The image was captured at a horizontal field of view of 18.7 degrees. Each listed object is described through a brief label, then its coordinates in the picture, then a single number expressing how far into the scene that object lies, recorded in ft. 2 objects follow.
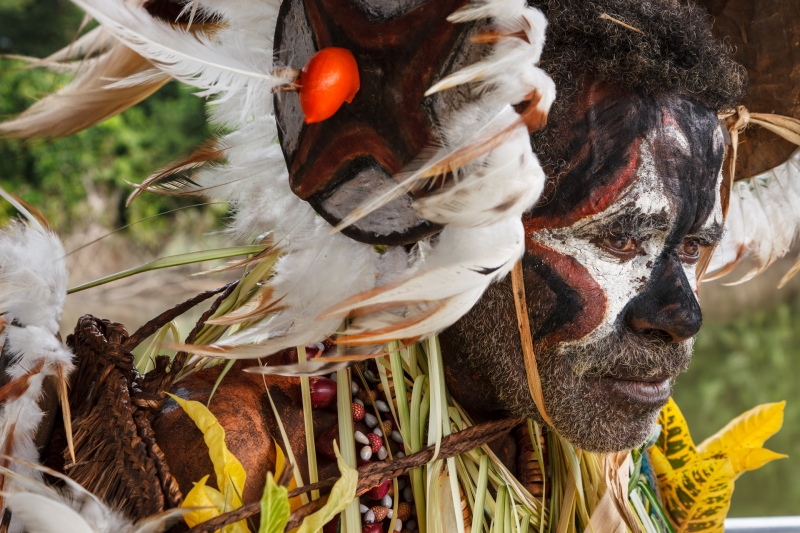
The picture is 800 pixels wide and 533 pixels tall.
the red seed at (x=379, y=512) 4.06
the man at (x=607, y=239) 4.02
